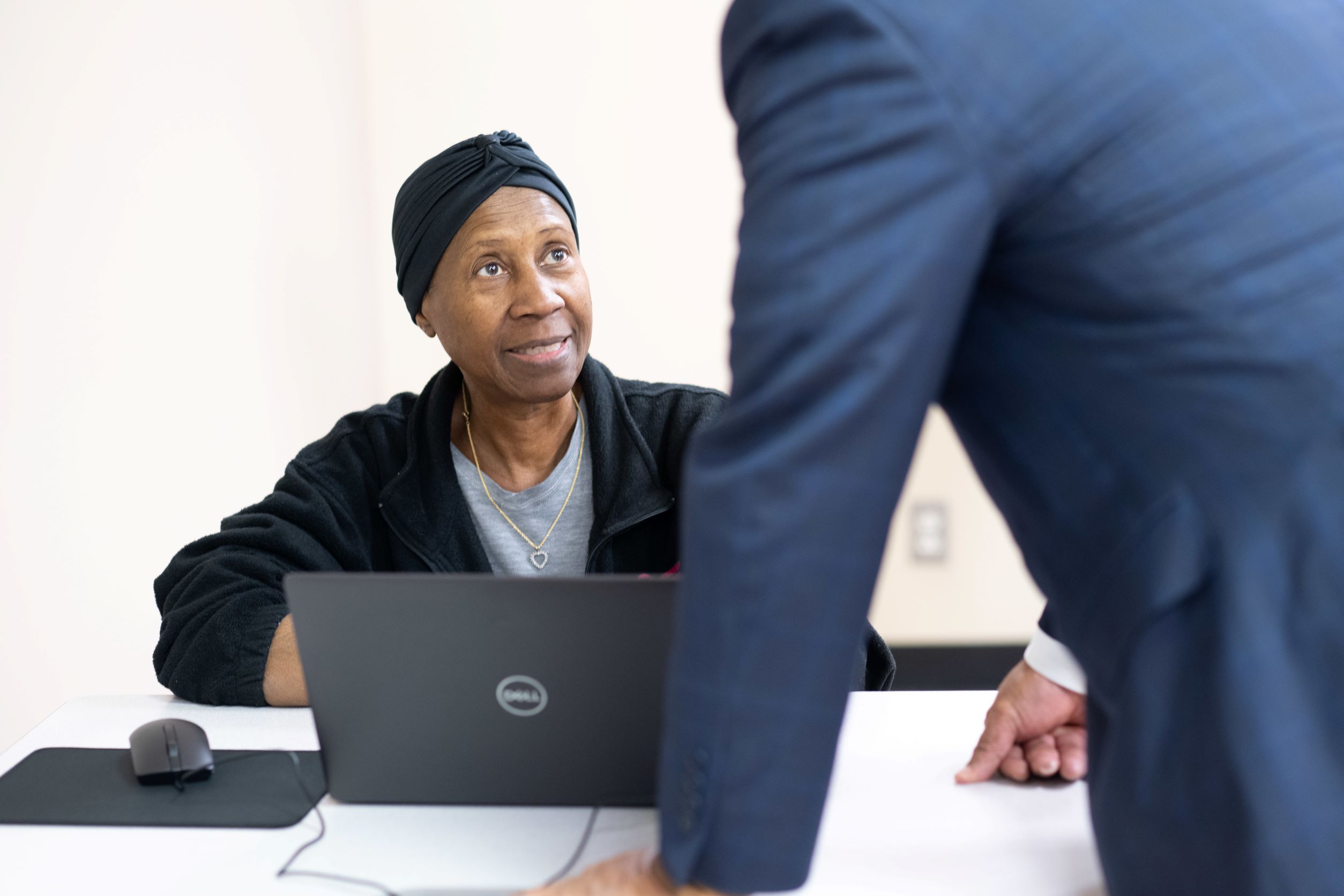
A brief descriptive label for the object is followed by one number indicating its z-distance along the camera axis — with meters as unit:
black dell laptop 0.95
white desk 0.91
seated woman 1.75
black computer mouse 1.10
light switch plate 3.30
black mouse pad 1.04
